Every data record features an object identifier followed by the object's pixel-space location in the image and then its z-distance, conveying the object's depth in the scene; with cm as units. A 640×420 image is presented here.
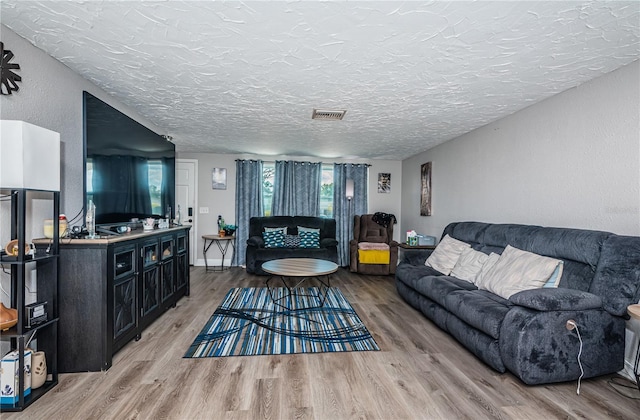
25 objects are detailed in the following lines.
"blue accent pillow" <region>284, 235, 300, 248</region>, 576
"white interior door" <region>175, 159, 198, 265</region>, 628
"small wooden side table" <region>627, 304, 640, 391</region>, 165
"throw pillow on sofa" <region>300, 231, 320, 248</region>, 578
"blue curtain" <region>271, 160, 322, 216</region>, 646
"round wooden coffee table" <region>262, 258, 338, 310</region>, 367
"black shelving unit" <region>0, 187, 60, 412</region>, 180
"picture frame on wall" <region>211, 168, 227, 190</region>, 642
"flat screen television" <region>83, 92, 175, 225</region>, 260
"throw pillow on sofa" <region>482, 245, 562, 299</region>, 252
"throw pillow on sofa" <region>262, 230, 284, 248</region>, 577
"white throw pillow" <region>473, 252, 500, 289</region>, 312
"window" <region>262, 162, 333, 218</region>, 653
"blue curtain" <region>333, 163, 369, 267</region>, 660
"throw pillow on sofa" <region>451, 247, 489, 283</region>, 335
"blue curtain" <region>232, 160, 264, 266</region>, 637
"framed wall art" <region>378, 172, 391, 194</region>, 685
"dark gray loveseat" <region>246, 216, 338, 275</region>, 548
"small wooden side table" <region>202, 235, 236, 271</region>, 629
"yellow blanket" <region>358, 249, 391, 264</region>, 573
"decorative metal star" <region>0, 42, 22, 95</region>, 193
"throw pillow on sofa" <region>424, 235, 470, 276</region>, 374
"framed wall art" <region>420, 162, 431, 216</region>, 550
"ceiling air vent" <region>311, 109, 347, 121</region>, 353
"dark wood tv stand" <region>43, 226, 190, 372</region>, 225
